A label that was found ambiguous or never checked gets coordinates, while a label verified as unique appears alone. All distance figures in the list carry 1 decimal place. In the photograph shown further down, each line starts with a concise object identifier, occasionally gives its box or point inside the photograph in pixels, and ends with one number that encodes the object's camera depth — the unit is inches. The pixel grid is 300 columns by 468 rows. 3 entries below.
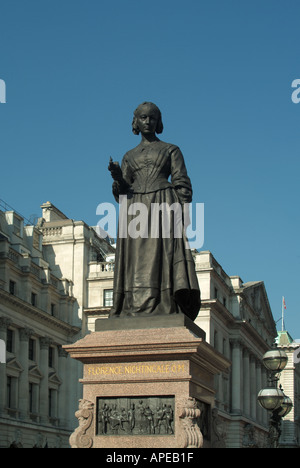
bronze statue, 432.8
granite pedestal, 384.2
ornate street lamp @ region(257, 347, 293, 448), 690.8
